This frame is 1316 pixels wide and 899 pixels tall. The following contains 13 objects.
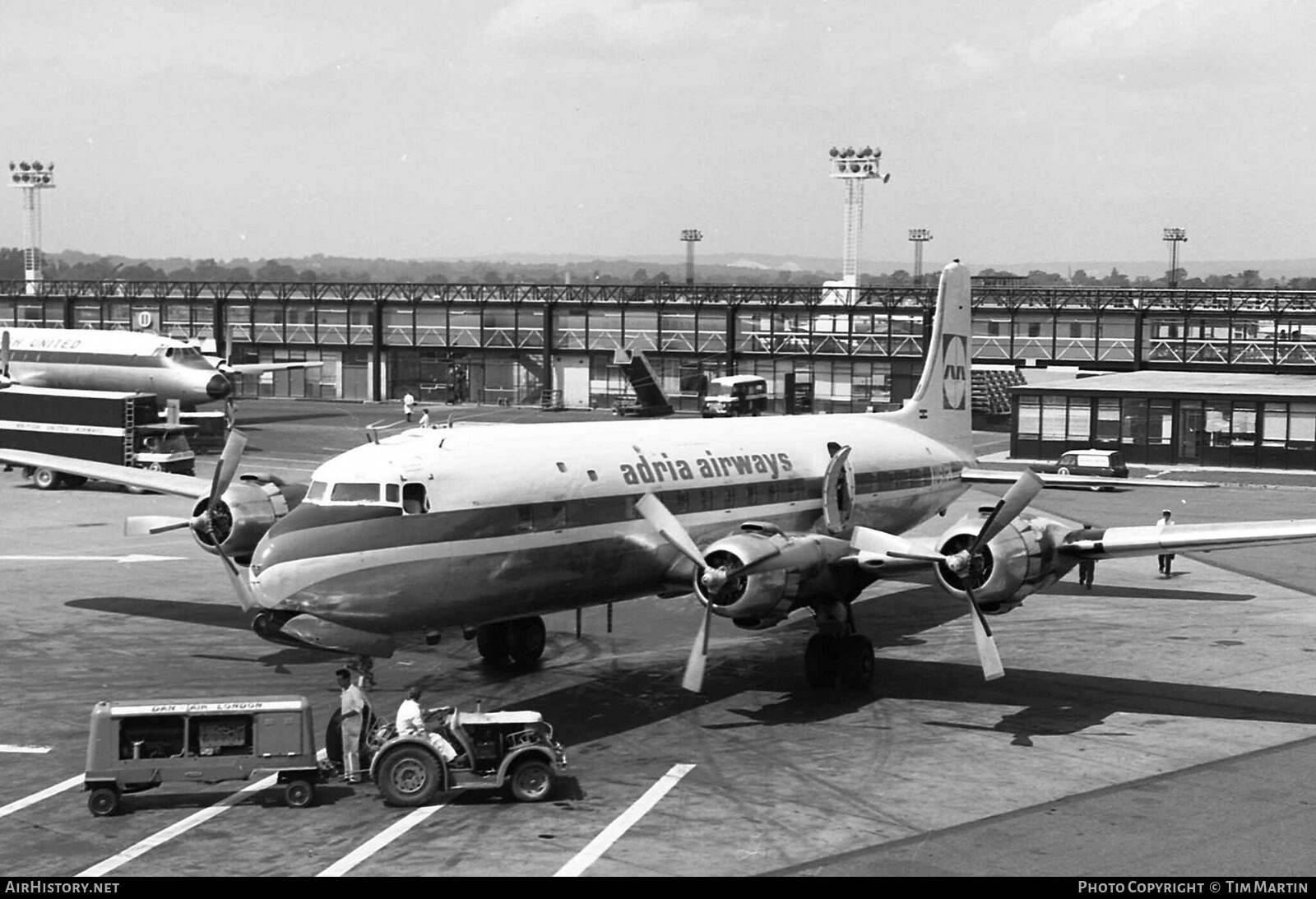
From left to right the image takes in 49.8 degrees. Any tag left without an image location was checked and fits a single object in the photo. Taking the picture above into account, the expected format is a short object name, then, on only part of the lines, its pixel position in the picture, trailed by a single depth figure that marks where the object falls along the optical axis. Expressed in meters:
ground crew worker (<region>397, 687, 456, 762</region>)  19.47
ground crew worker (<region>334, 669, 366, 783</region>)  20.22
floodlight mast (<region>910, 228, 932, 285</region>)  182.75
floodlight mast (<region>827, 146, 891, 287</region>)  125.12
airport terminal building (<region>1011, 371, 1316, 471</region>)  65.50
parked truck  55.72
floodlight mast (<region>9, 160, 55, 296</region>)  142.88
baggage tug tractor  19.23
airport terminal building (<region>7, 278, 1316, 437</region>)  88.38
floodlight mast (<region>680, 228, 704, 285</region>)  176.71
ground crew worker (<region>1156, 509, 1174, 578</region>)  38.56
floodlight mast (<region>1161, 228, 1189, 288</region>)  160.75
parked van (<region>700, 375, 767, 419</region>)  80.62
